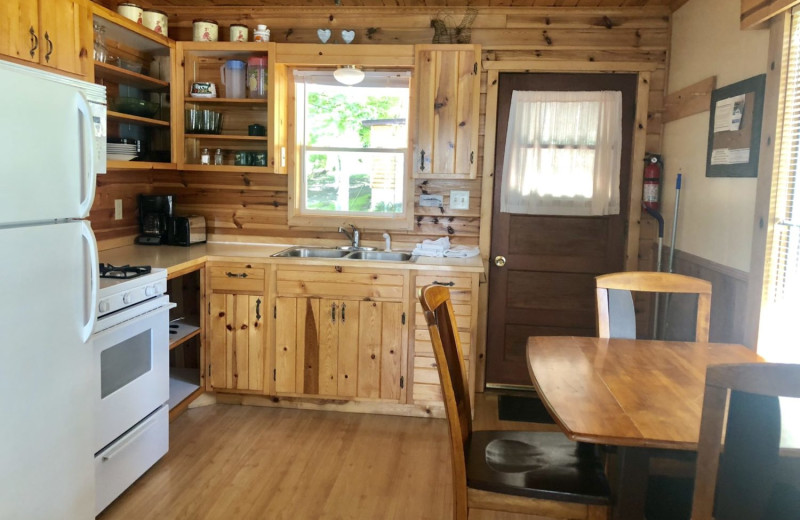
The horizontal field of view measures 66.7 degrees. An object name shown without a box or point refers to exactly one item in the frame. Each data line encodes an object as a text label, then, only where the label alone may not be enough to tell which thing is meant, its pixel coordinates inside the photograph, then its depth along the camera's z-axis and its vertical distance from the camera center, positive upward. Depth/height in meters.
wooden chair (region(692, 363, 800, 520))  1.09 -0.44
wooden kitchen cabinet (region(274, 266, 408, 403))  3.44 -0.79
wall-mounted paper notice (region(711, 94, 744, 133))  2.65 +0.41
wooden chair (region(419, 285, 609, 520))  1.73 -0.82
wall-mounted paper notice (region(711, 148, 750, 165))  2.59 +0.22
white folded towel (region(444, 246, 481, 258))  3.65 -0.33
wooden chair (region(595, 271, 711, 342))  2.43 -0.35
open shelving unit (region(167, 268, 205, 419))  3.37 -0.86
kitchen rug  3.61 -1.29
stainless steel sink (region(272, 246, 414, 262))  3.85 -0.39
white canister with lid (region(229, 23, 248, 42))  3.75 +0.96
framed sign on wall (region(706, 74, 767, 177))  2.51 +0.34
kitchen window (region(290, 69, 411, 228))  3.93 +0.28
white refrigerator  1.78 -0.35
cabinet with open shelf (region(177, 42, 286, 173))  3.70 +0.51
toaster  3.81 -0.27
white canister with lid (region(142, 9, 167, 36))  3.57 +0.98
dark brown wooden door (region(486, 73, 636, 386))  3.84 -0.42
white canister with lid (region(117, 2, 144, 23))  3.35 +0.96
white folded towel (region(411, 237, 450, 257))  3.67 -0.31
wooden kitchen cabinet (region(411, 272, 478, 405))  3.39 -0.76
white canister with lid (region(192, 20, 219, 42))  3.72 +0.96
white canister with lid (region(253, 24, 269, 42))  3.72 +0.95
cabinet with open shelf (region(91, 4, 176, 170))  3.16 +0.59
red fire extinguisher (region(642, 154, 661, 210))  3.67 +0.14
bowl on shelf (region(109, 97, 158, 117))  3.36 +0.45
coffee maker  3.85 -0.17
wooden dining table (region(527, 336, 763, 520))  1.41 -0.52
